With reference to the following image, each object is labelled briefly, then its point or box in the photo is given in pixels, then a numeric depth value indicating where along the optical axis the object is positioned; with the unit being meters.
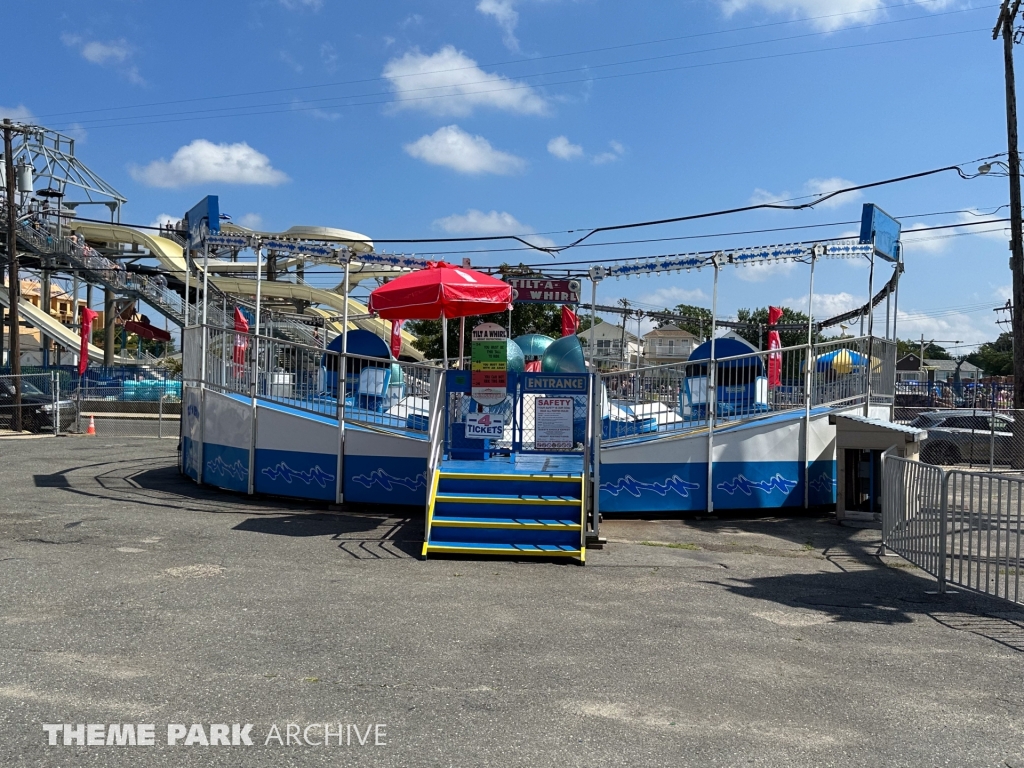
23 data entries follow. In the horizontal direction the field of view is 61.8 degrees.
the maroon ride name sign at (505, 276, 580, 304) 17.69
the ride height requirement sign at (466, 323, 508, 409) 11.30
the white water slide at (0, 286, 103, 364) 38.62
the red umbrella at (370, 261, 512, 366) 11.67
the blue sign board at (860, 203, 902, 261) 14.02
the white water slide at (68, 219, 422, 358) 42.78
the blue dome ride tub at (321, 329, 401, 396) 13.11
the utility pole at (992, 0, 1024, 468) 23.44
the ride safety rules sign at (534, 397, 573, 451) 11.62
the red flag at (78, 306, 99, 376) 32.22
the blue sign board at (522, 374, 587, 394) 11.35
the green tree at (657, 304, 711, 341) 25.45
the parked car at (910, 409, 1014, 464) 21.61
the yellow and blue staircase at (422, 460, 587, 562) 9.50
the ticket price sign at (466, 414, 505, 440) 11.54
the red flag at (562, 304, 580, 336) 22.43
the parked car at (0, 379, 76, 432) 27.42
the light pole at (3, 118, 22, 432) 27.27
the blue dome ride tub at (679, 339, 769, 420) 12.80
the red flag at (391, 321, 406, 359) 23.41
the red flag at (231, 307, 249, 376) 13.69
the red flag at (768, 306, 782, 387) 14.34
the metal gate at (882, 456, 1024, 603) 7.79
